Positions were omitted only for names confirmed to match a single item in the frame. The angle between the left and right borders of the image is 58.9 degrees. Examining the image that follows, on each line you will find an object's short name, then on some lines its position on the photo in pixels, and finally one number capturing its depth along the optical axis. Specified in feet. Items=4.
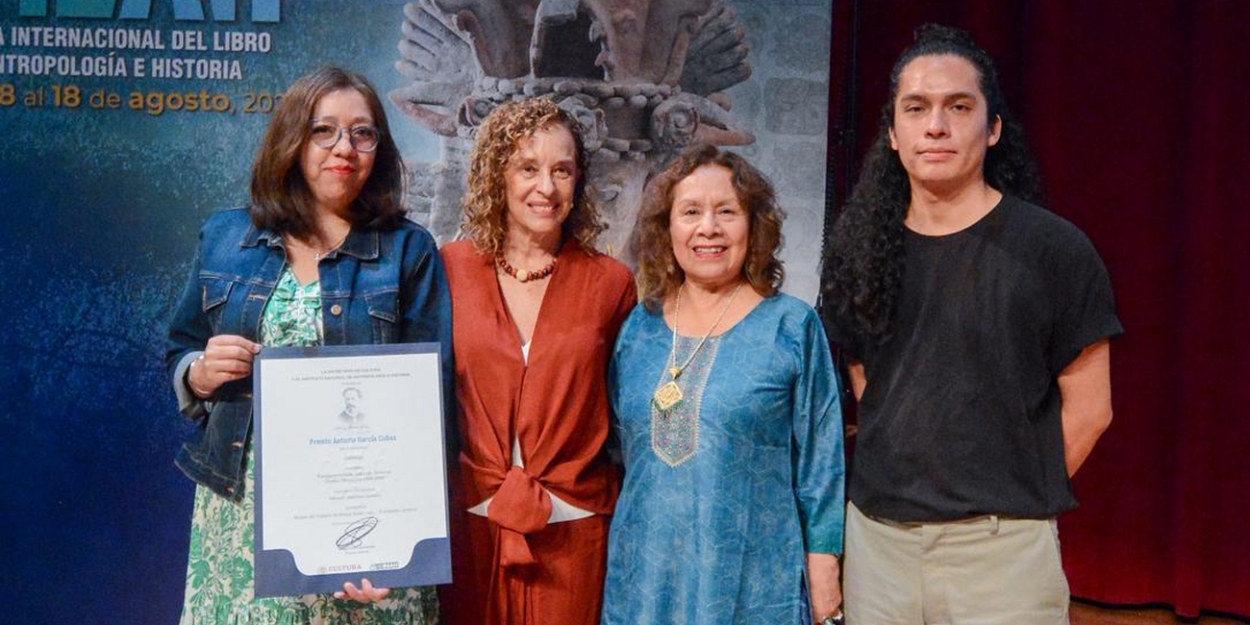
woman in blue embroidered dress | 7.30
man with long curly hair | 6.70
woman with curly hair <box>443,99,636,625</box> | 7.58
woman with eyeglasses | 6.97
